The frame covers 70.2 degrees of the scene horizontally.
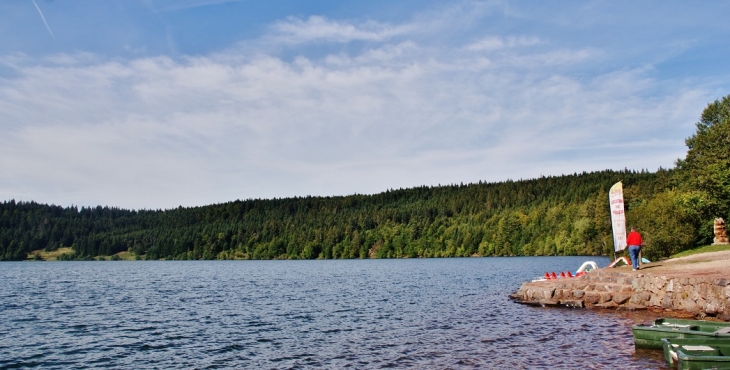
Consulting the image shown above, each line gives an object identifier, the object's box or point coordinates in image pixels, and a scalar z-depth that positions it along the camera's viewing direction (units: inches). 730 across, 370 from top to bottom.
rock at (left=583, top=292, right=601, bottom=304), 1290.8
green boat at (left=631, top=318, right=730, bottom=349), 711.7
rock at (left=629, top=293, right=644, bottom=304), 1196.5
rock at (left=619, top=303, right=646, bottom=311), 1183.4
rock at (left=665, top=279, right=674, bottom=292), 1096.8
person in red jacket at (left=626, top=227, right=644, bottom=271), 1291.8
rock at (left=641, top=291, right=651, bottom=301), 1179.9
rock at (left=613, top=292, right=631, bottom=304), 1236.5
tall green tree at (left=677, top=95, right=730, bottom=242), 1861.5
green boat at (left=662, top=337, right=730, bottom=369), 574.9
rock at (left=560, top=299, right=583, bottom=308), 1305.4
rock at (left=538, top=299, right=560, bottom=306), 1364.4
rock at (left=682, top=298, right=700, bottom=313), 1006.5
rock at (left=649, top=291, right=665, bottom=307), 1138.7
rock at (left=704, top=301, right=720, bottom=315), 944.3
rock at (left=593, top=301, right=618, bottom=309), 1249.5
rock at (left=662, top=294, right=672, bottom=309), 1103.5
